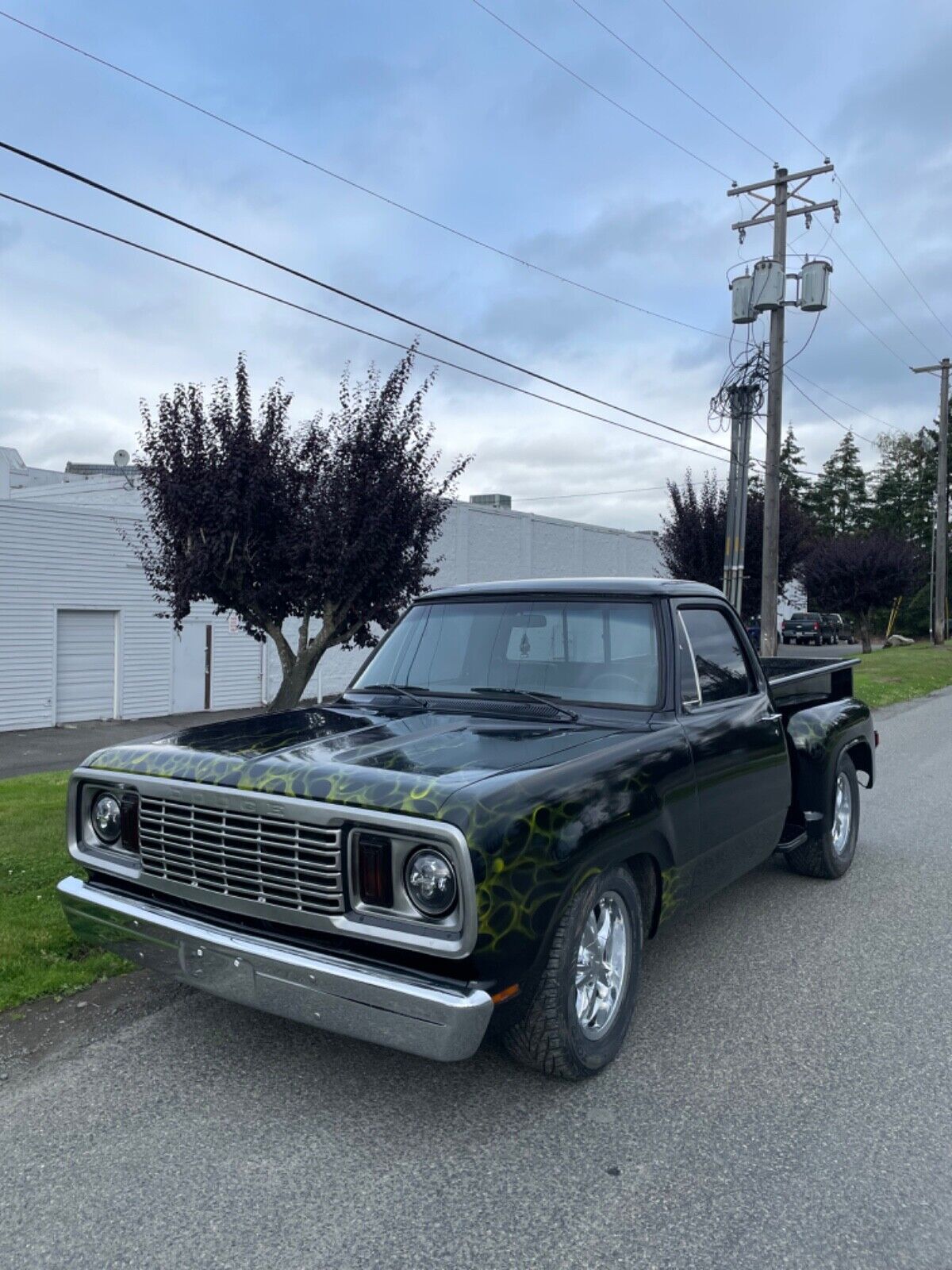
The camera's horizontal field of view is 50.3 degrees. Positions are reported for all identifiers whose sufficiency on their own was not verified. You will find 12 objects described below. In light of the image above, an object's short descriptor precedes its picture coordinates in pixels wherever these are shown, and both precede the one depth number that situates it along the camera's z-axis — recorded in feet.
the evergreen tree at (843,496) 252.21
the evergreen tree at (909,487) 235.20
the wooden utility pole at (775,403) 62.49
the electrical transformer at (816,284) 61.82
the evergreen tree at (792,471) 248.11
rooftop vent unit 124.26
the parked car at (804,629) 157.48
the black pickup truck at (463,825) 9.86
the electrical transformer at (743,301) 62.69
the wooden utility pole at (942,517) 124.26
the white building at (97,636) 60.29
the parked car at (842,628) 169.89
